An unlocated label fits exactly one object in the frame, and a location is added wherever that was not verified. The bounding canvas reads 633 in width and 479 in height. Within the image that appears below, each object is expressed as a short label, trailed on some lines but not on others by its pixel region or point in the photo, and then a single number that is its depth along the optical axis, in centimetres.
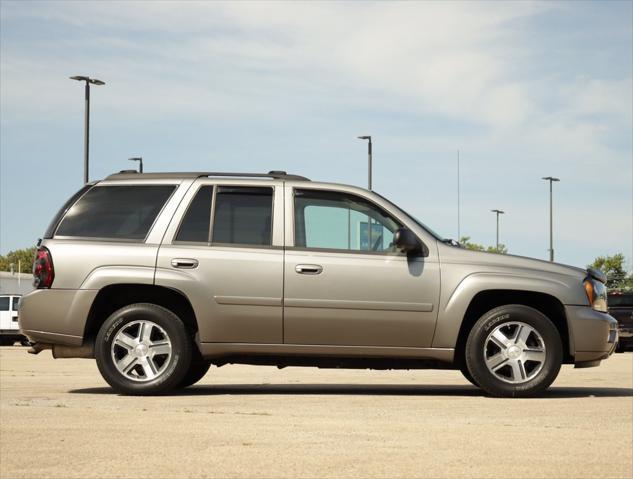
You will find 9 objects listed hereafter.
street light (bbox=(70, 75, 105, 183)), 3503
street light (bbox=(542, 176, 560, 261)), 6869
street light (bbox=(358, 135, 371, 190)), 4350
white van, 3653
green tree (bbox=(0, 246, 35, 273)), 15838
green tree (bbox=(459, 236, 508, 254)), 9750
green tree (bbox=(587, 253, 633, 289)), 7494
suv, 966
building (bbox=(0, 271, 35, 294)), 7231
